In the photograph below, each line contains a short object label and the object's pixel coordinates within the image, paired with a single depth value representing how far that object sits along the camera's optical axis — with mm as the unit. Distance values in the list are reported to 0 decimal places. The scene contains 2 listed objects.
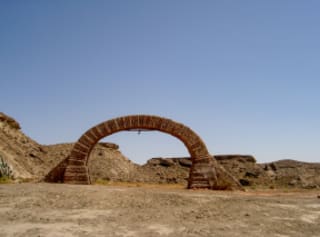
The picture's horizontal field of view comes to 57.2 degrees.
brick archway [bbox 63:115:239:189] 11086
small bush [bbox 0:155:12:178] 13289
